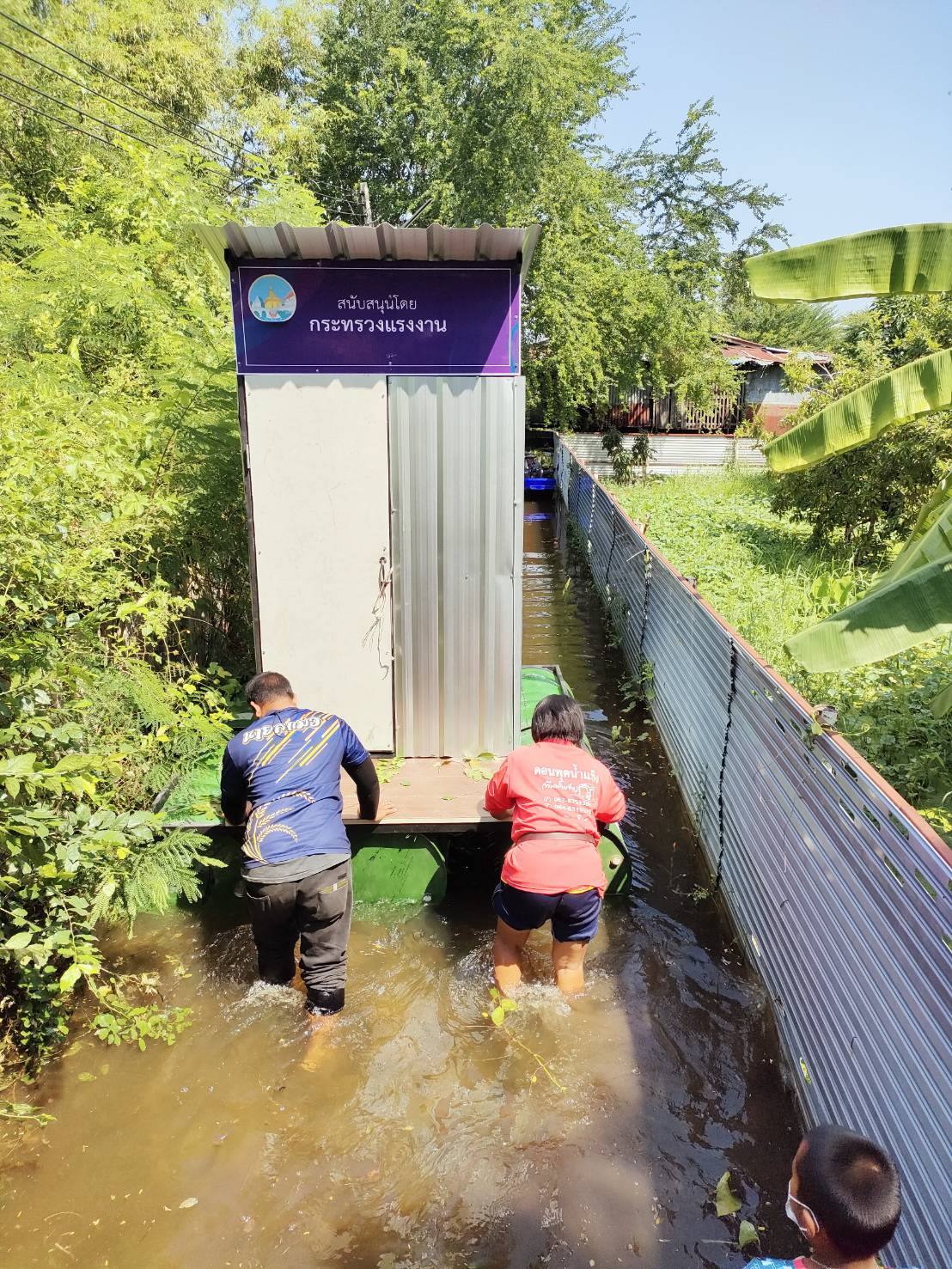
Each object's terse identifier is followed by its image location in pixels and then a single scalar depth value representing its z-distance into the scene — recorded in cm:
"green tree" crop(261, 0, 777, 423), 2056
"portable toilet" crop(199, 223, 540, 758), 465
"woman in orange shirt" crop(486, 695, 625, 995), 368
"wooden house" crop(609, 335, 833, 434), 2839
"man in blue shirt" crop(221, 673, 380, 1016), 359
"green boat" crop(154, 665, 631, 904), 447
